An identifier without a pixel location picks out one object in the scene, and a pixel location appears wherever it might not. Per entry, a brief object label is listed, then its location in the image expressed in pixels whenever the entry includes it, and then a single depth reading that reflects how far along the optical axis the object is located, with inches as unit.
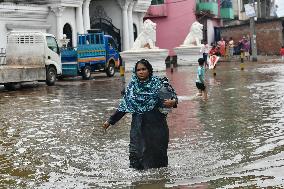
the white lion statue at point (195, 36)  1572.2
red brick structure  1951.3
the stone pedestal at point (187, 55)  1578.5
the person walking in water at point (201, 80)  657.6
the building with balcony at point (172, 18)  1875.0
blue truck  1144.8
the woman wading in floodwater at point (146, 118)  293.2
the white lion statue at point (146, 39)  1331.2
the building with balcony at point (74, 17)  1234.0
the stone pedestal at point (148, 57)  1328.7
